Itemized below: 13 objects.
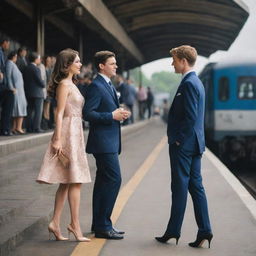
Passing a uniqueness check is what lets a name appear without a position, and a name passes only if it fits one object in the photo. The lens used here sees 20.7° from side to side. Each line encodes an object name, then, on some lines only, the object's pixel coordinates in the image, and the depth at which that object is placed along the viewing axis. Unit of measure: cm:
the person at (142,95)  3544
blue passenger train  1875
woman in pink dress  599
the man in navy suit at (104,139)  620
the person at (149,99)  3781
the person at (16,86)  1308
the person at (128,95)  2473
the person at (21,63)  1469
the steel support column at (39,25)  1727
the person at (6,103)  1273
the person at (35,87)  1434
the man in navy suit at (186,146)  600
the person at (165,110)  5150
